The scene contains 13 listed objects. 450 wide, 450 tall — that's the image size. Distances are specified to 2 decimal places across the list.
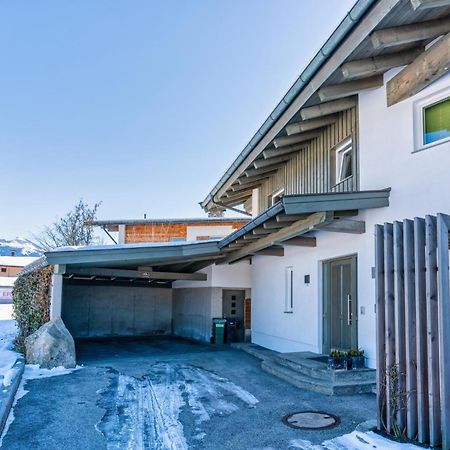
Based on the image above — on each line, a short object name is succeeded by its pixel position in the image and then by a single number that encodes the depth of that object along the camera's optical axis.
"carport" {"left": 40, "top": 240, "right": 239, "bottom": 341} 11.21
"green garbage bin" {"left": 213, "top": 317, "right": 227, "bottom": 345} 13.62
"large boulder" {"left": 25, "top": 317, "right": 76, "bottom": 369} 8.57
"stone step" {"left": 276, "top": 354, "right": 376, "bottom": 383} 6.83
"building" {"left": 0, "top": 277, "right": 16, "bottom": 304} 39.69
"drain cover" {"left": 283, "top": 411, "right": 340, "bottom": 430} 5.26
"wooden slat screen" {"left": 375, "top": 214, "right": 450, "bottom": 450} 4.26
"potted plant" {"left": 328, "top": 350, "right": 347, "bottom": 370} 7.05
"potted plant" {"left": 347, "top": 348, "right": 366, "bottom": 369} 7.11
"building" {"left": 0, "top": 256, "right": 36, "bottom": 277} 48.69
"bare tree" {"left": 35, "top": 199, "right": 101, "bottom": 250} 32.00
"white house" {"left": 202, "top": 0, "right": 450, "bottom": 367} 5.97
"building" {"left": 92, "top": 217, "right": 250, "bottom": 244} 22.58
